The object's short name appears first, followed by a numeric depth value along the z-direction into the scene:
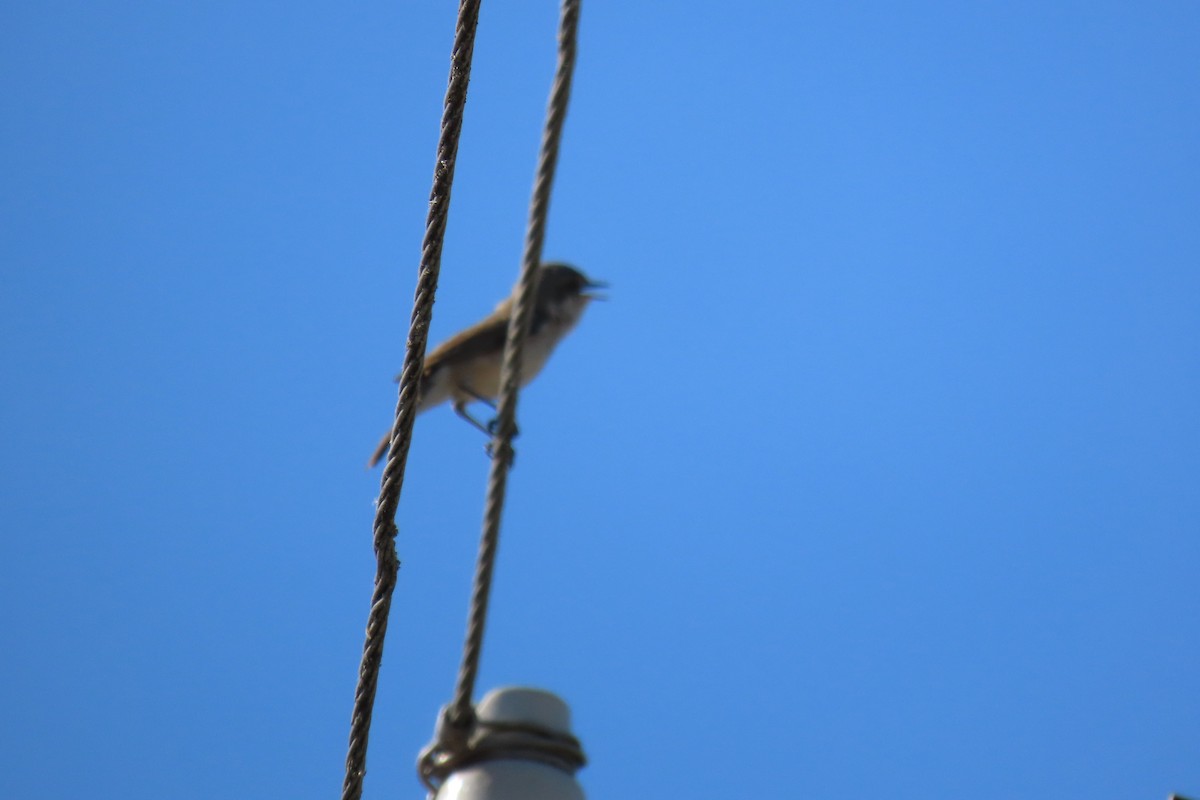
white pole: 8.77
